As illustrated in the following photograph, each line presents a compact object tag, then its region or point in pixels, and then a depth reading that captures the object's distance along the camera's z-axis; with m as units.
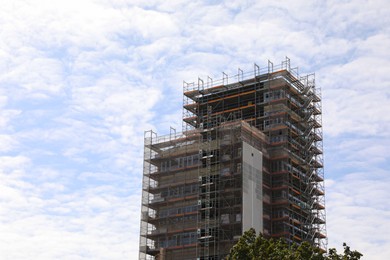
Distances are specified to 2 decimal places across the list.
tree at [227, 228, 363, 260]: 65.81
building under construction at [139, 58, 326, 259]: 113.19
